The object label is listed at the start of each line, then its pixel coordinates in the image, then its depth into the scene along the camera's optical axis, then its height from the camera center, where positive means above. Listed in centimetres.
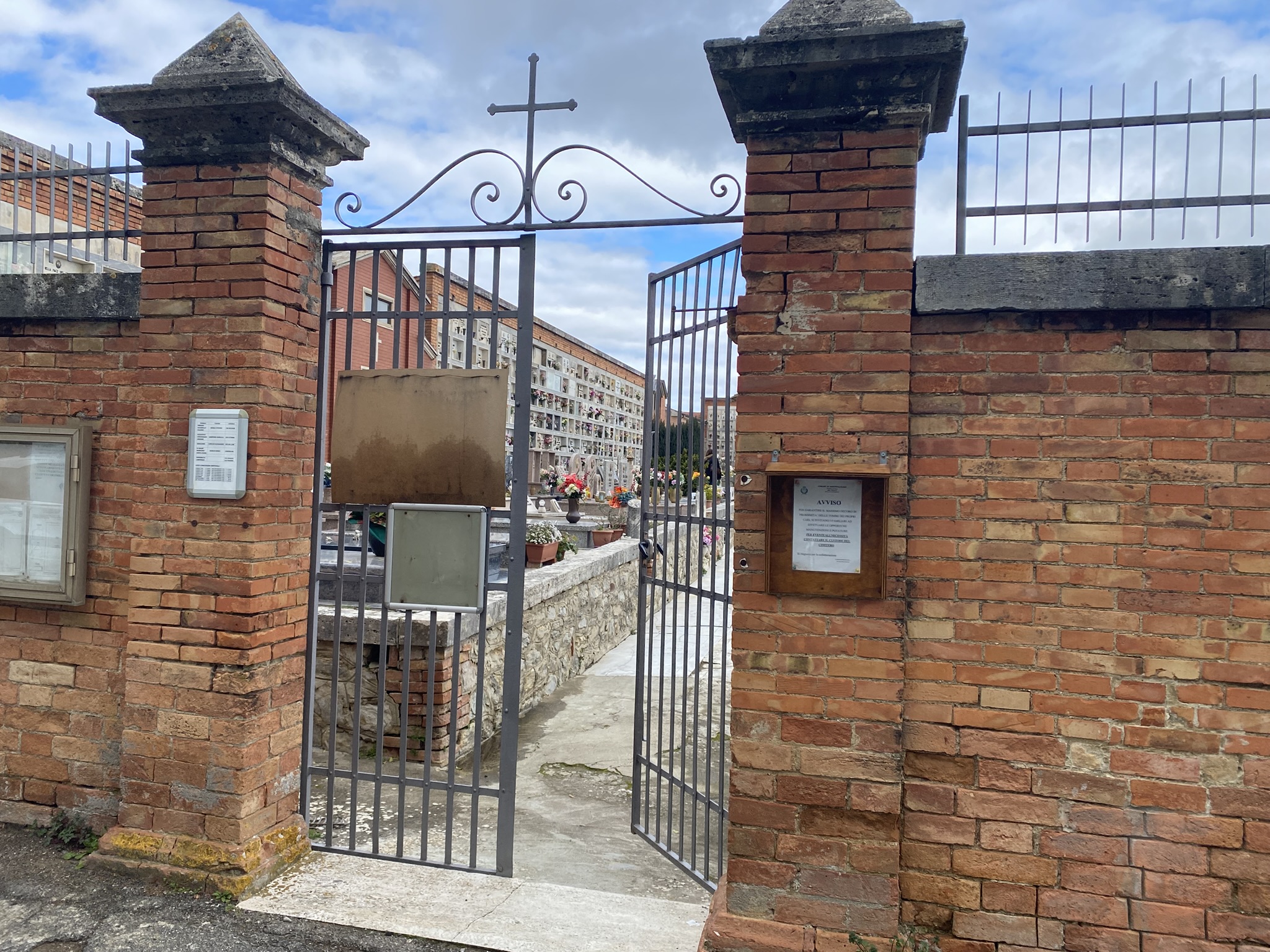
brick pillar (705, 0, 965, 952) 291 +26
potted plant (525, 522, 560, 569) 844 -58
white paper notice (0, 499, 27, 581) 389 -31
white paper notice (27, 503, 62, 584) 386 -32
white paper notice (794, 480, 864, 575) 294 -11
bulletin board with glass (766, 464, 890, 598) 291 -12
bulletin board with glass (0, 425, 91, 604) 382 -19
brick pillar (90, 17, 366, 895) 349 -1
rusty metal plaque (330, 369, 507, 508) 365 +18
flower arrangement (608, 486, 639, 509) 1370 -16
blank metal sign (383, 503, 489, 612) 365 -32
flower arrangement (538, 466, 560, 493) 1633 +11
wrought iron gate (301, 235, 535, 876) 362 -113
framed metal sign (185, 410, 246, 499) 350 +8
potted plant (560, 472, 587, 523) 1188 -7
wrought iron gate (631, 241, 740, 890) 347 -2
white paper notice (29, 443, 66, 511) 386 -1
